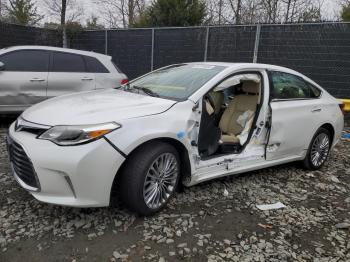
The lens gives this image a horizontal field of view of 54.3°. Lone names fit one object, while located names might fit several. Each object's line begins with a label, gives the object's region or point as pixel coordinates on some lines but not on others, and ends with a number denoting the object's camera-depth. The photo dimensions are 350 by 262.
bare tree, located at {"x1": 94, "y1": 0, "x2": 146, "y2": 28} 25.53
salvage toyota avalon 2.81
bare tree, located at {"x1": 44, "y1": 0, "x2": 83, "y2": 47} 20.01
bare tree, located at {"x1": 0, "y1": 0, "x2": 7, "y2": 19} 22.36
